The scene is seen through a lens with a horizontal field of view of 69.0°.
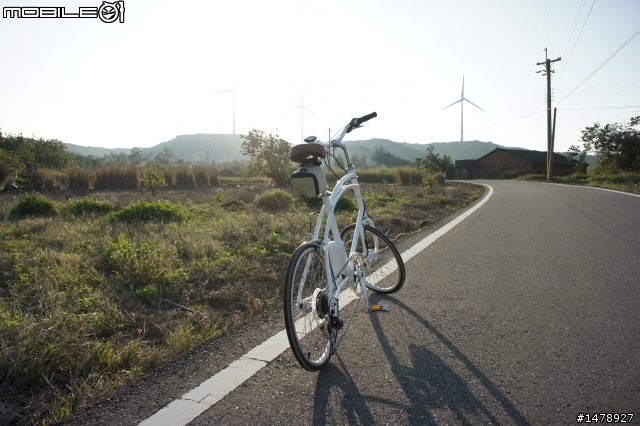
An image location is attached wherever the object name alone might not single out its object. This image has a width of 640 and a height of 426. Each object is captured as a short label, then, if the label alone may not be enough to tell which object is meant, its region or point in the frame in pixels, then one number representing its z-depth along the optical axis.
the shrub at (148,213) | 7.87
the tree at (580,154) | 50.22
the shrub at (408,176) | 33.78
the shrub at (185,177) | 22.84
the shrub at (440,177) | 36.20
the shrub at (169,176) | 22.19
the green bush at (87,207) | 9.22
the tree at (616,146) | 45.88
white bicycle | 2.53
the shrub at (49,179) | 18.56
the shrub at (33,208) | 8.80
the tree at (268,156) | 26.44
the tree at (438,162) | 59.28
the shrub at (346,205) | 9.80
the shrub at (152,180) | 16.36
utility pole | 38.97
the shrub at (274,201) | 10.68
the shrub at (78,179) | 19.11
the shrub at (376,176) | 37.31
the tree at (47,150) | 32.44
